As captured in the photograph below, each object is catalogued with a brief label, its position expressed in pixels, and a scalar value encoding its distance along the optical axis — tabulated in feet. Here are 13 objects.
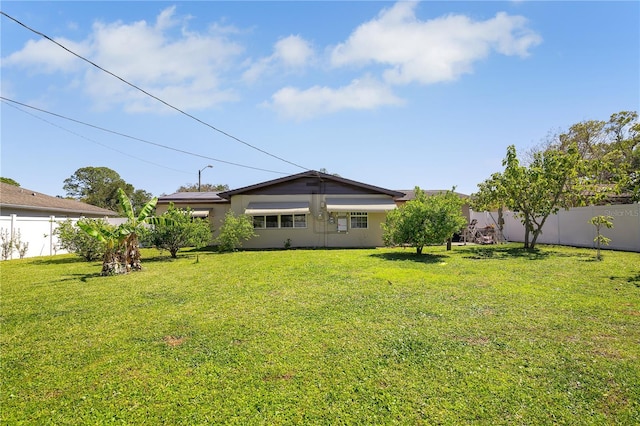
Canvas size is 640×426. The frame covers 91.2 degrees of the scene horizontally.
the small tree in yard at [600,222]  42.37
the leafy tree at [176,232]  51.42
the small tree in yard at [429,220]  48.24
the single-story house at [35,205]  62.27
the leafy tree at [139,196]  179.61
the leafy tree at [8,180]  115.44
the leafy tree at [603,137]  85.07
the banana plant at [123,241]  37.02
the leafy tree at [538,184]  52.75
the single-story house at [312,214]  71.46
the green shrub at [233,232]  61.98
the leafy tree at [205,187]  182.17
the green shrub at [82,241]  48.65
